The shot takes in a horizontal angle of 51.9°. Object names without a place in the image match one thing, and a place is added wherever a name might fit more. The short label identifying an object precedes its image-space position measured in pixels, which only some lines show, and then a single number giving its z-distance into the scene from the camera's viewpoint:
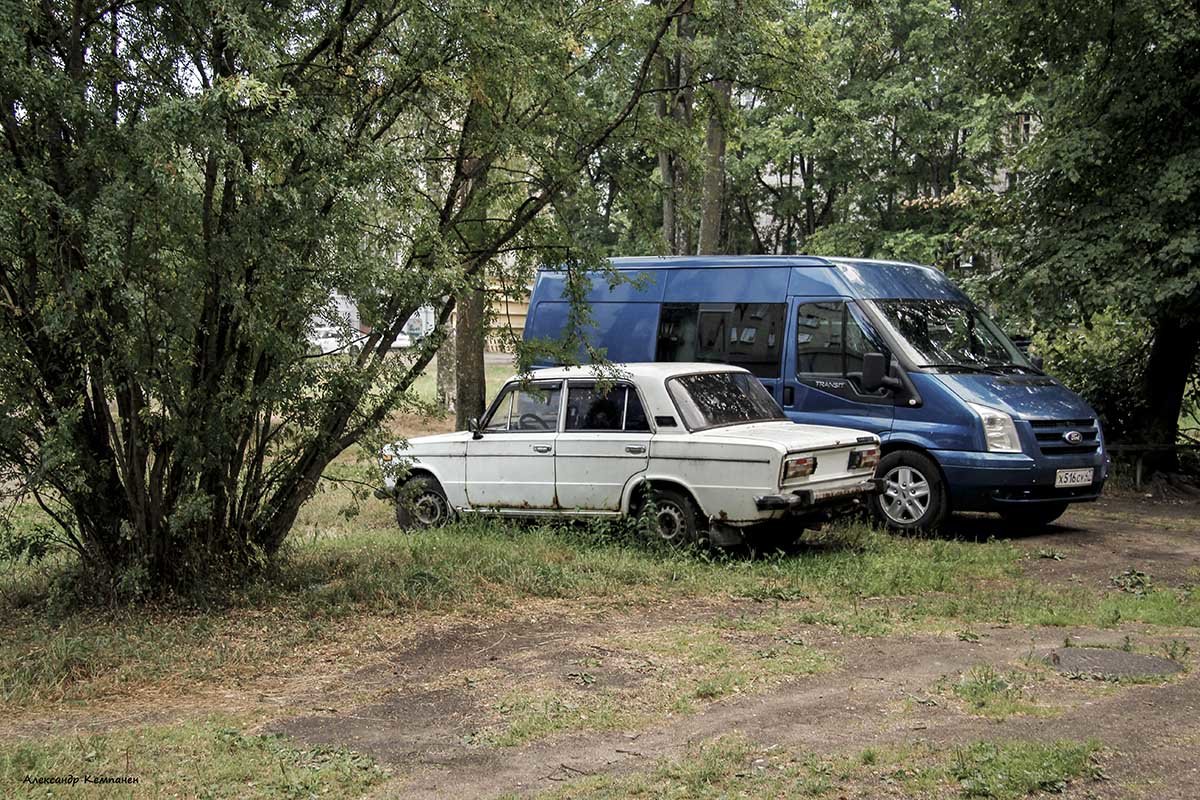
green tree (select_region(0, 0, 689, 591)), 7.20
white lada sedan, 9.80
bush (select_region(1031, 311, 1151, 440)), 16.39
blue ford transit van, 11.41
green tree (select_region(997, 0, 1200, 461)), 13.63
